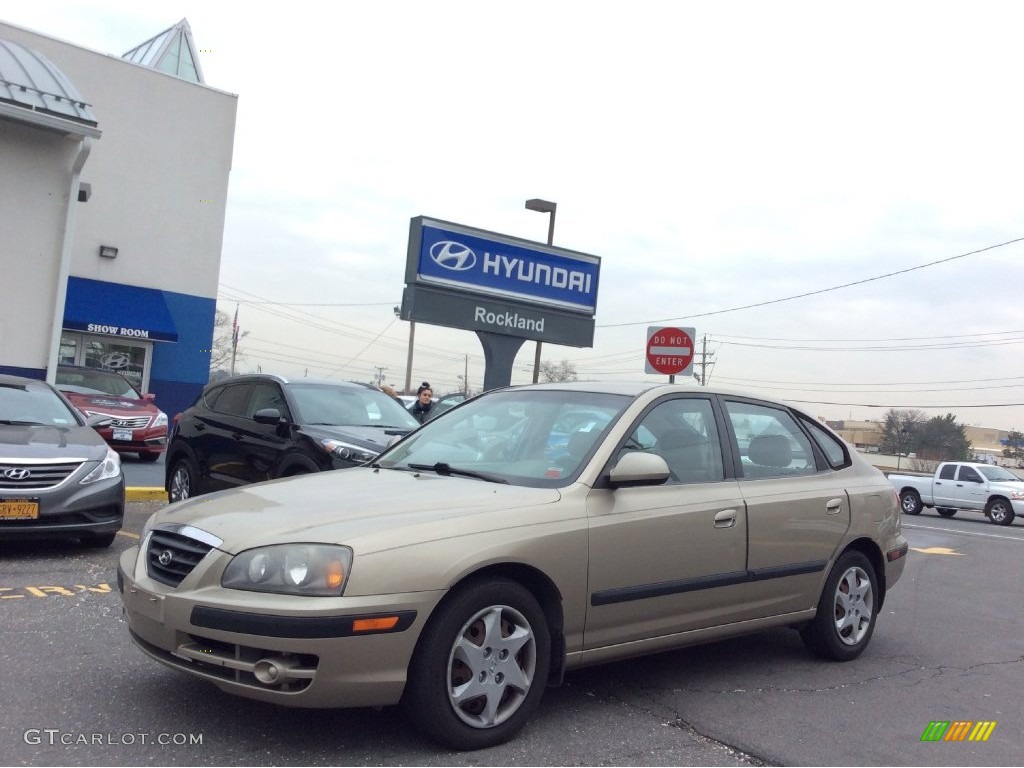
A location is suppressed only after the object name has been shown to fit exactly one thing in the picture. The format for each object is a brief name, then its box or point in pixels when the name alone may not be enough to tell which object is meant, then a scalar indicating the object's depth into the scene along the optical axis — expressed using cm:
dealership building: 2234
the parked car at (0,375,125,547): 718
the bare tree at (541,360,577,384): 6231
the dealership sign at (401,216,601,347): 1456
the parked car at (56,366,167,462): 1551
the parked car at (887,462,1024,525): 2472
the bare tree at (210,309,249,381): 7494
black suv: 838
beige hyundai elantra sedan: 361
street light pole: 1912
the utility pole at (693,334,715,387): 6025
